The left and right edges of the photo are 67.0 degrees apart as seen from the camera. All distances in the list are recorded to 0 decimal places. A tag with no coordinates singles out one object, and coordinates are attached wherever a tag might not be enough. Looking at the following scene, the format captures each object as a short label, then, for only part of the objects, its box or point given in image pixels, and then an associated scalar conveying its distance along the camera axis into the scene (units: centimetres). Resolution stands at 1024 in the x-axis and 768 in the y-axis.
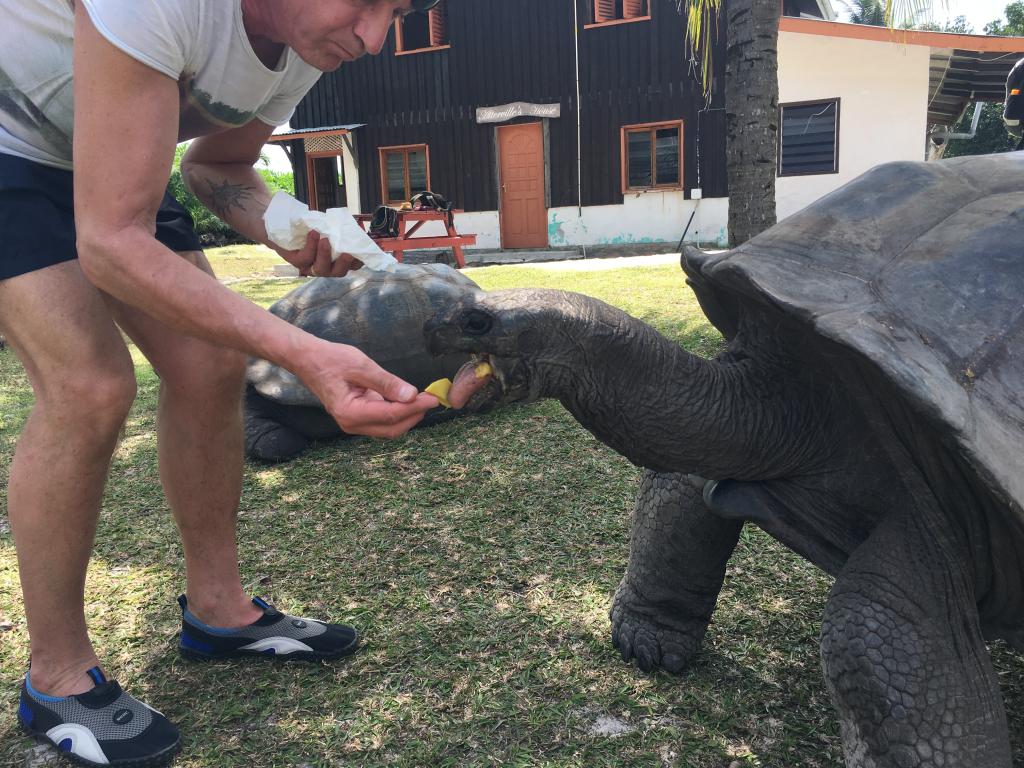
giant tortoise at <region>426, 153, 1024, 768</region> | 117
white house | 1092
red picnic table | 1021
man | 120
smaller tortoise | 324
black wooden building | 1209
